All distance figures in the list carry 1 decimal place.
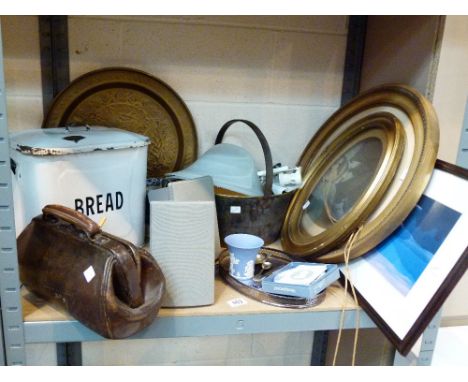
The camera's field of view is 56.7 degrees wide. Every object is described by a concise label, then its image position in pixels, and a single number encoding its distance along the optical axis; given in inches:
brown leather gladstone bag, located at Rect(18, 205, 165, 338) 26.3
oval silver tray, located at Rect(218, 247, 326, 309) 31.8
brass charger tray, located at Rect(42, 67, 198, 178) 42.3
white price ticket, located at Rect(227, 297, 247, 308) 31.8
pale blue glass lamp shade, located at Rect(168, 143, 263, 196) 39.8
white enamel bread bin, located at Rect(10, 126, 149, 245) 31.1
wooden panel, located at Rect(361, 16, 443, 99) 35.7
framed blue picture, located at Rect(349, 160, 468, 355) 27.8
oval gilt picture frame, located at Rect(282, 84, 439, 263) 31.6
